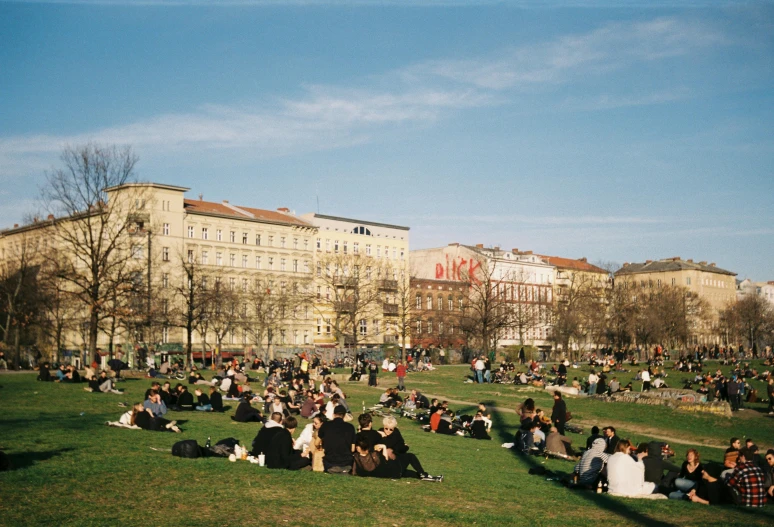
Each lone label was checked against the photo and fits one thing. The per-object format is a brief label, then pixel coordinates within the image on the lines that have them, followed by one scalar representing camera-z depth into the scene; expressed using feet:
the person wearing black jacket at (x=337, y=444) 51.39
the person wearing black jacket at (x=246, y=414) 82.12
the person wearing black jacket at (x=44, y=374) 117.70
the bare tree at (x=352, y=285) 290.97
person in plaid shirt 48.52
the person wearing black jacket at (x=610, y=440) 59.31
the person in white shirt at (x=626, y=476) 49.88
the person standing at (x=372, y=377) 143.02
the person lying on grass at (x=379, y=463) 50.80
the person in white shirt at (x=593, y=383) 144.36
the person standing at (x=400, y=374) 140.46
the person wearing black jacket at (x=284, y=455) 52.10
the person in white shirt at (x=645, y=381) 156.35
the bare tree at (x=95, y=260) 150.30
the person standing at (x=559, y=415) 82.03
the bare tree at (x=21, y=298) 198.54
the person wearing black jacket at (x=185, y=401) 92.48
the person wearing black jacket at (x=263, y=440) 54.70
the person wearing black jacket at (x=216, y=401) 92.99
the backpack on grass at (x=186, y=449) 53.78
